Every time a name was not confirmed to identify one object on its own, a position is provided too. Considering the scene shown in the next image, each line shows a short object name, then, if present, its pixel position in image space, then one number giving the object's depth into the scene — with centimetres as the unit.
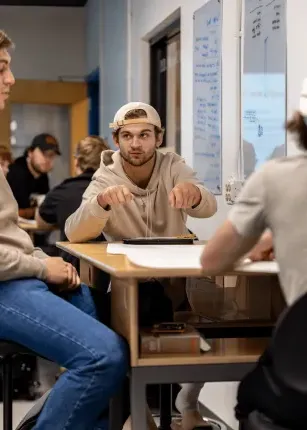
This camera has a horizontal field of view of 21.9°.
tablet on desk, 249
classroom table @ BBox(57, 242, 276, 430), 201
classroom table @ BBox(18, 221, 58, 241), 511
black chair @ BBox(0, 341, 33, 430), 224
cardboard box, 208
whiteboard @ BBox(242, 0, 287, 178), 299
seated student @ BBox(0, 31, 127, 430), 207
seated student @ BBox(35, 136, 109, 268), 408
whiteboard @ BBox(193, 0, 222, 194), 370
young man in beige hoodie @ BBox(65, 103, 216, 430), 274
